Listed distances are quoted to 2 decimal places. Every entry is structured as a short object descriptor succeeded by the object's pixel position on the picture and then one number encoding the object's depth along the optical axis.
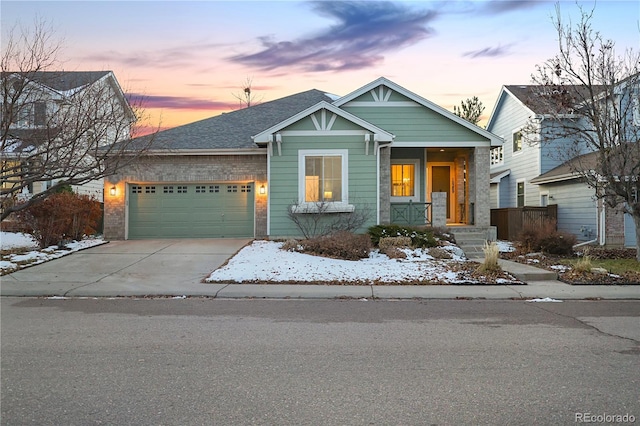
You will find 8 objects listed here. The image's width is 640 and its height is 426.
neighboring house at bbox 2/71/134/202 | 11.92
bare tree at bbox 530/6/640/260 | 13.99
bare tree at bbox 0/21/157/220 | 12.02
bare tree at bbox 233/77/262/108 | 43.47
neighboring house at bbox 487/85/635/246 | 18.56
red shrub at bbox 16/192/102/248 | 15.77
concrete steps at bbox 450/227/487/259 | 16.62
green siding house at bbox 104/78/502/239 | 17.53
